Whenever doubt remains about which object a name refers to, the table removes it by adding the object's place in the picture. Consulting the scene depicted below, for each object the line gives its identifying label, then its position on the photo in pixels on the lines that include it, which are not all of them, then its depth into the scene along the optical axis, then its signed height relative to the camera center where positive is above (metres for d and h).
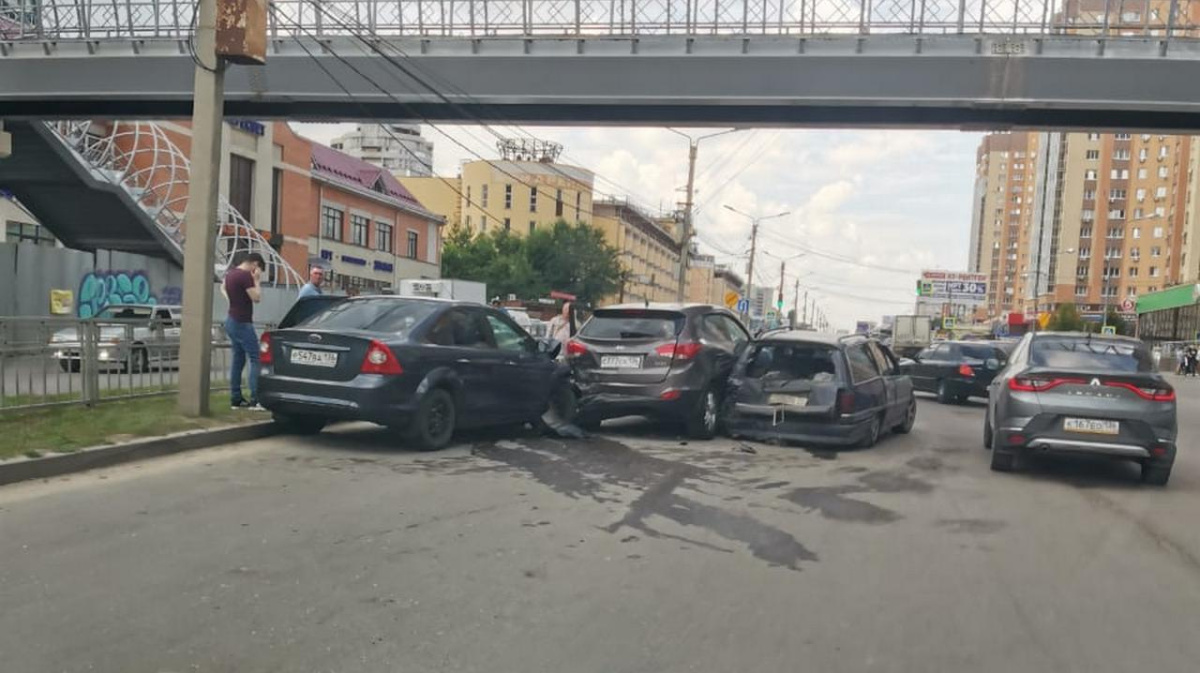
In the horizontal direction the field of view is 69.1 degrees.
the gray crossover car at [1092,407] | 8.31 -0.71
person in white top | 17.20 -0.36
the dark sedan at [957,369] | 18.83 -0.92
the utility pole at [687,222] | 34.59 +3.71
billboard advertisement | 60.44 +2.77
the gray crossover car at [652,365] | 10.41 -0.65
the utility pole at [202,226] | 9.59 +0.70
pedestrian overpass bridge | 13.91 +4.19
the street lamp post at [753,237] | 57.58 +5.29
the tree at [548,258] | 68.44 +3.71
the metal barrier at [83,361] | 8.97 -0.89
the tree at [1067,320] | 72.50 +1.08
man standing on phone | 10.11 -0.31
